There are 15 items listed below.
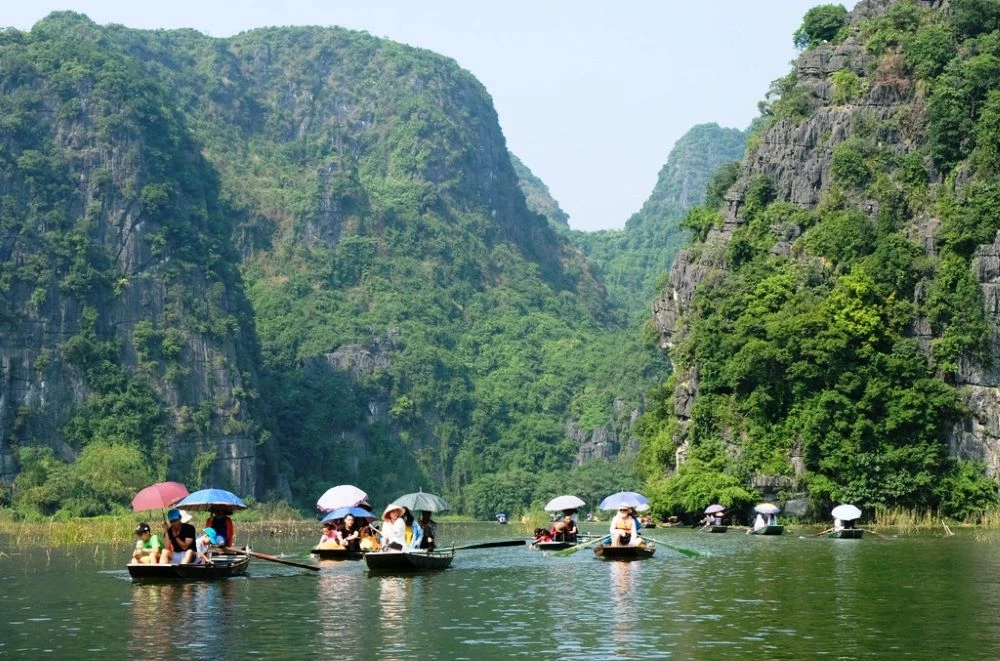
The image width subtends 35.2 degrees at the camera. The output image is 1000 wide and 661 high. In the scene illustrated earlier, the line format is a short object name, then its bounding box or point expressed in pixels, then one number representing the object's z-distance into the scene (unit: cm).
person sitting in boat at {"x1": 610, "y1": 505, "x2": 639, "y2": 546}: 4350
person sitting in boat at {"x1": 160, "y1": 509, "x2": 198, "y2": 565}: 3575
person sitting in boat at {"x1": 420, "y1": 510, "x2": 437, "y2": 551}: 4172
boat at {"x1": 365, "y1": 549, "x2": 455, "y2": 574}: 3781
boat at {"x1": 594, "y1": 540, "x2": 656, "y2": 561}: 4331
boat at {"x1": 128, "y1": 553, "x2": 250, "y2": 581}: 3556
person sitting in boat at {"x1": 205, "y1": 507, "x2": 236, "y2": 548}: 4012
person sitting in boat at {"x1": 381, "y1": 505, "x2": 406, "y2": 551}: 3812
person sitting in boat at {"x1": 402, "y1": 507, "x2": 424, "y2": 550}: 3902
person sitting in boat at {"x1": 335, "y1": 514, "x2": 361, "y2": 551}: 4509
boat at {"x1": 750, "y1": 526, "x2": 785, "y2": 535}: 6181
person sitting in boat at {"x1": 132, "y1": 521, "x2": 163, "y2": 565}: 3575
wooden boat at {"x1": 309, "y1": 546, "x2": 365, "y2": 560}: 4491
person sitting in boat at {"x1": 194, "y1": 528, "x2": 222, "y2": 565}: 3634
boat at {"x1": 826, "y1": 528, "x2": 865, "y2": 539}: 5747
